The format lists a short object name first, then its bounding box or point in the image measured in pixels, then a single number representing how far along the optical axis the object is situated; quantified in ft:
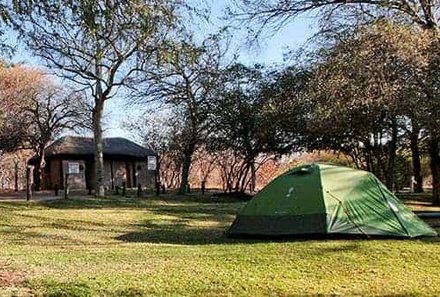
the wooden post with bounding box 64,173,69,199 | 62.90
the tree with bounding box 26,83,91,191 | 97.09
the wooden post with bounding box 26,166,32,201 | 60.34
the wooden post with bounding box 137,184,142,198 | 74.87
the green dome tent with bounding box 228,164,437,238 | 30.71
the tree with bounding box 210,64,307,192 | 69.21
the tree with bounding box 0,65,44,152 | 95.71
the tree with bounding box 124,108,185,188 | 89.72
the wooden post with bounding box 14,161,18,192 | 101.41
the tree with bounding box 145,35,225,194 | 75.83
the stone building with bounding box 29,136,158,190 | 104.42
